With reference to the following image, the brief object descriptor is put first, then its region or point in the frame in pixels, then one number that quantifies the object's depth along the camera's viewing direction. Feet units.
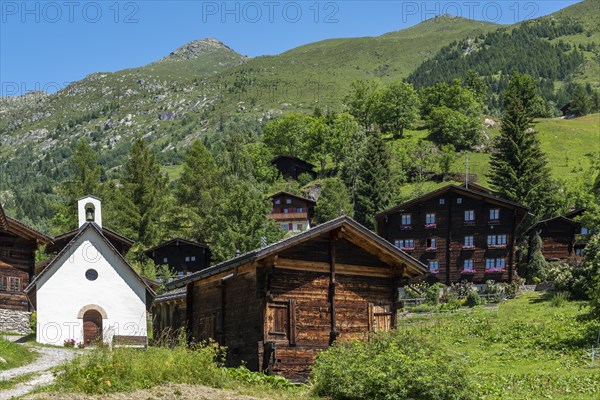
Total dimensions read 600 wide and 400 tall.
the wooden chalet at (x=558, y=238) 272.92
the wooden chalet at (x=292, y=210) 359.87
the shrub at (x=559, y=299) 177.06
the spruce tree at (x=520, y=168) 307.78
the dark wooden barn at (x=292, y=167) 442.91
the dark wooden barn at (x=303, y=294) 92.84
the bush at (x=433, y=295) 211.82
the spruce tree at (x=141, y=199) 278.26
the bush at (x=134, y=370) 66.39
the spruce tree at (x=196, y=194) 295.89
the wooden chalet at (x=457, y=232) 253.24
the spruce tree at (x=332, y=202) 334.24
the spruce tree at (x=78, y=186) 283.38
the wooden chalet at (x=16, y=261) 164.76
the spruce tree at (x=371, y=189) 334.24
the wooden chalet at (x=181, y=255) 265.75
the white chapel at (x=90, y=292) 151.33
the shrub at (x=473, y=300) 203.00
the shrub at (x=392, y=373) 71.46
